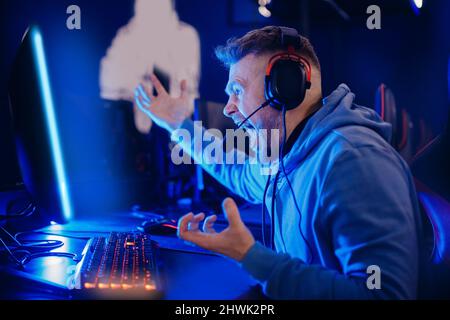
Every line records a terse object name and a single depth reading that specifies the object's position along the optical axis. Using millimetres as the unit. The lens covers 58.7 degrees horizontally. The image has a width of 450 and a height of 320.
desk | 710
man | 642
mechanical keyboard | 651
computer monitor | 841
